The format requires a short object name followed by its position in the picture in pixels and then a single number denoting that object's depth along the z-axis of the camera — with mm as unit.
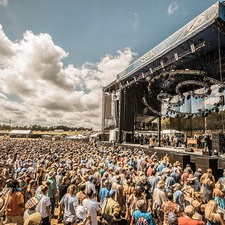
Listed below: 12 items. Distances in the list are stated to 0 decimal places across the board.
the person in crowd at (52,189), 5686
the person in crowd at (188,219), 2933
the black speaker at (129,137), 23698
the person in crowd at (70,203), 4070
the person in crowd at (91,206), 3617
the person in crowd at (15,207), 3818
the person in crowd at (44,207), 4125
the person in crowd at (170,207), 3613
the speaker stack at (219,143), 11484
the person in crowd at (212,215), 3229
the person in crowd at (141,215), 3100
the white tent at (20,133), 64812
